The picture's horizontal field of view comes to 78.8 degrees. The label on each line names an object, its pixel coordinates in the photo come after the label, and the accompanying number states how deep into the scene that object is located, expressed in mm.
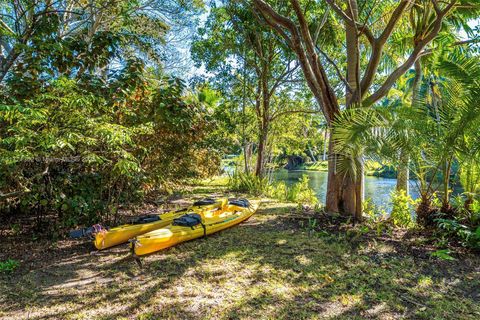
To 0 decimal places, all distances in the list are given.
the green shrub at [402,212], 5059
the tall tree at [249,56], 8539
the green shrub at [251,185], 9109
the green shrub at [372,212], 5312
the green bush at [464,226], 3930
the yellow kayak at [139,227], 4000
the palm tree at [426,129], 4102
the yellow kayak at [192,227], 3717
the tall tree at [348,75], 4891
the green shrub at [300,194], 8301
